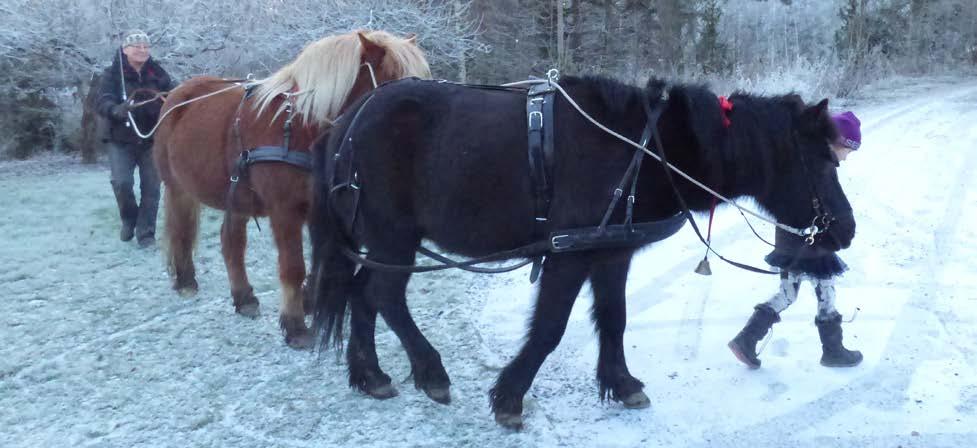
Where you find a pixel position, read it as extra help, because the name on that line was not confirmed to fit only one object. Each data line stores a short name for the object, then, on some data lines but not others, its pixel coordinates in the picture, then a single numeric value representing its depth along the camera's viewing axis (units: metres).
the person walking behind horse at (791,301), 3.67
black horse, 3.13
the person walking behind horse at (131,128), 6.50
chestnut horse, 4.25
